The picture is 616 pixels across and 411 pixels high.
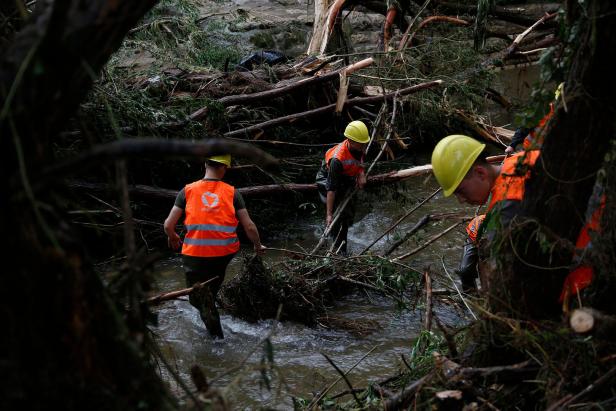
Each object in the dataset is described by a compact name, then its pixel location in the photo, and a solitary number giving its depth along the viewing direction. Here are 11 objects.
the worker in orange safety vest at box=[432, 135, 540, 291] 6.28
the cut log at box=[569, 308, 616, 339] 5.07
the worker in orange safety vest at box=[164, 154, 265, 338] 10.33
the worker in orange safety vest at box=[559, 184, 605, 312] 5.40
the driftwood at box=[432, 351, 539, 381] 5.62
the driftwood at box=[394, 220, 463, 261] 12.03
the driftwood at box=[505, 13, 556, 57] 19.42
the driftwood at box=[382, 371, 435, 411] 6.09
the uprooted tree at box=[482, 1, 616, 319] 4.85
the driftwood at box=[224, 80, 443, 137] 15.97
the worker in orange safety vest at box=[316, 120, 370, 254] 14.25
